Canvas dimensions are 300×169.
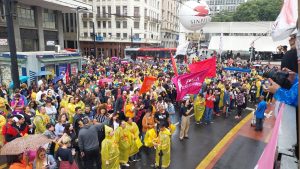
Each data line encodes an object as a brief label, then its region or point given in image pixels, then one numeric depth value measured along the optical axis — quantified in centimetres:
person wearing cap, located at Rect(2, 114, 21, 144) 664
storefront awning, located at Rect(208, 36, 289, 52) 3769
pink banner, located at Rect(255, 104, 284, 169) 192
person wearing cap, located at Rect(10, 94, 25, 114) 826
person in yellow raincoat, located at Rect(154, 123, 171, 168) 703
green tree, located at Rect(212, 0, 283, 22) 5688
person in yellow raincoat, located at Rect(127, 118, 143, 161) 725
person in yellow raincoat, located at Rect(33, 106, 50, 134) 745
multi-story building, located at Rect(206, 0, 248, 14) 10444
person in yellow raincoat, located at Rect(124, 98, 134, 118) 853
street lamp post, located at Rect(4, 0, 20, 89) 939
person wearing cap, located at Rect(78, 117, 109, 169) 624
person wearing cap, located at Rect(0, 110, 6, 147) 744
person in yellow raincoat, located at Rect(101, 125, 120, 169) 630
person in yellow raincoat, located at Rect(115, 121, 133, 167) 692
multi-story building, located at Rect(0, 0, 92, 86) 1731
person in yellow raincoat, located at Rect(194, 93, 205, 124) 1099
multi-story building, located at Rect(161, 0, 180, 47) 6700
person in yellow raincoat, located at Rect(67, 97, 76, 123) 857
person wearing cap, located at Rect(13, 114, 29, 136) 696
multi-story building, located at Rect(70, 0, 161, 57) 5381
